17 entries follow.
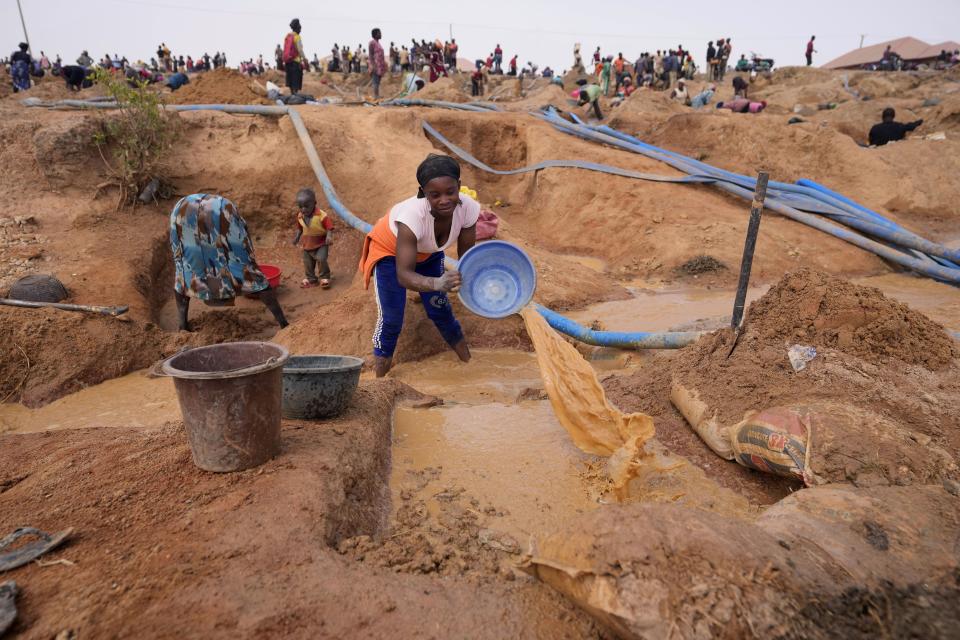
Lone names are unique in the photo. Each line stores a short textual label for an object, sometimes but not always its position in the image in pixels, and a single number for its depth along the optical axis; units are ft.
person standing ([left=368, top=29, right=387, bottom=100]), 43.06
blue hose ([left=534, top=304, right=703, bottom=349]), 12.33
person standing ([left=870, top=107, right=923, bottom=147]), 38.34
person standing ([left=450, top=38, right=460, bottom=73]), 74.63
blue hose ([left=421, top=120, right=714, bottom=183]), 26.96
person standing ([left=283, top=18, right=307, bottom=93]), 35.14
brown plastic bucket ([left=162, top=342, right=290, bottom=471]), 6.64
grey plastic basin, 8.49
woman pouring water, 9.68
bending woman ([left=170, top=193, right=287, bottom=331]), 15.52
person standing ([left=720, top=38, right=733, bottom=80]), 72.13
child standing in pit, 19.99
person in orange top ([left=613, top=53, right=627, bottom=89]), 65.82
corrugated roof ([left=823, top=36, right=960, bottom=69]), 81.25
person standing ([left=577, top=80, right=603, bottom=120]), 48.31
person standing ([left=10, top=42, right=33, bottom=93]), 47.88
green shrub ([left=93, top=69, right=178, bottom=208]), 21.16
